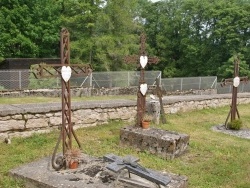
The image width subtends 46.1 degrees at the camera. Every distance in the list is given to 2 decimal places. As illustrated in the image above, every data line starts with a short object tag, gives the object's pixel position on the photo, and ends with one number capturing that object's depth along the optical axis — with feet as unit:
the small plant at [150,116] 33.64
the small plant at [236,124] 35.35
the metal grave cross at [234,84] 36.24
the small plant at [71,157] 16.76
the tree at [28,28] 73.10
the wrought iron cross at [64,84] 17.16
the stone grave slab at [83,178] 14.92
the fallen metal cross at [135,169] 14.69
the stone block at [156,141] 23.49
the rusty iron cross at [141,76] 26.84
